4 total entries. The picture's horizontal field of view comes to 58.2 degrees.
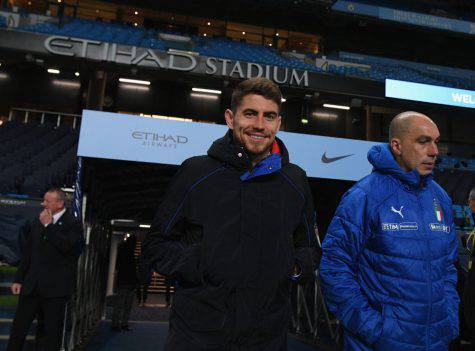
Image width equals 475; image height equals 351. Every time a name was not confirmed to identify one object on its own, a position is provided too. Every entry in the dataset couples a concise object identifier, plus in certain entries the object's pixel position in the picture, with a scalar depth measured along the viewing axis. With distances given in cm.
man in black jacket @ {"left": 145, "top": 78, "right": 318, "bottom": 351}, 152
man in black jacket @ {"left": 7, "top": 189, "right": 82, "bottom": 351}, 396
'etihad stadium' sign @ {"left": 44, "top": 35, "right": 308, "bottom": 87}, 1579
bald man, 175
